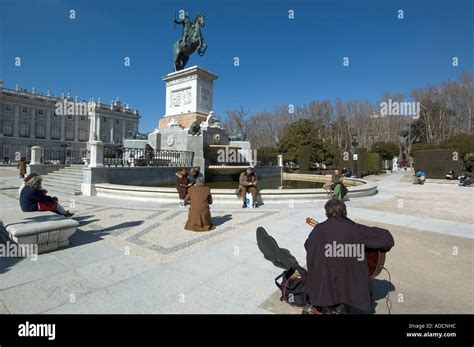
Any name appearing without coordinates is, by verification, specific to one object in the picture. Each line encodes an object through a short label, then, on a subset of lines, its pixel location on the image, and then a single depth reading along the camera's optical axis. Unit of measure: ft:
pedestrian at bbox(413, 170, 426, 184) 73.40
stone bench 14.37
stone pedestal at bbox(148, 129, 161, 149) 72.28
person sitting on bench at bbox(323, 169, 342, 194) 33.55
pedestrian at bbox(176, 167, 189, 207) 31.60
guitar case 10.25
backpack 10.17
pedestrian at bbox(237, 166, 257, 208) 31.96
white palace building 250.78
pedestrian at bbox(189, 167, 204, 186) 31.69
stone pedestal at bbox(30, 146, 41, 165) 57.62
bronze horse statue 78.89
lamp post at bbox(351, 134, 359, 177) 85.35
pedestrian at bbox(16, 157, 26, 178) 61.54
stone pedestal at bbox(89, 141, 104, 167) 40.01
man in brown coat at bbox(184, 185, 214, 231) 21.36
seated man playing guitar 8.21
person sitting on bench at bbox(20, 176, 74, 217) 18.92
